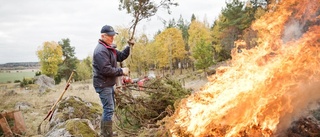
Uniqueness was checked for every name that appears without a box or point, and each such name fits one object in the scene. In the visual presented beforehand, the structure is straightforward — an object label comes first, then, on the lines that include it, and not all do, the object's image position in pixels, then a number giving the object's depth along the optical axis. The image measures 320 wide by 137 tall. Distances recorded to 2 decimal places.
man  5.32
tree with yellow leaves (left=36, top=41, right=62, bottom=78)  58.22
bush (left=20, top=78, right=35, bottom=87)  37.36
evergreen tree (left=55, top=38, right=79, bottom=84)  61.39
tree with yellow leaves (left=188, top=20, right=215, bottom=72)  32.06
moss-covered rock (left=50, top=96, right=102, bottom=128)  8.41
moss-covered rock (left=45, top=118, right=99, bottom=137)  5.89
